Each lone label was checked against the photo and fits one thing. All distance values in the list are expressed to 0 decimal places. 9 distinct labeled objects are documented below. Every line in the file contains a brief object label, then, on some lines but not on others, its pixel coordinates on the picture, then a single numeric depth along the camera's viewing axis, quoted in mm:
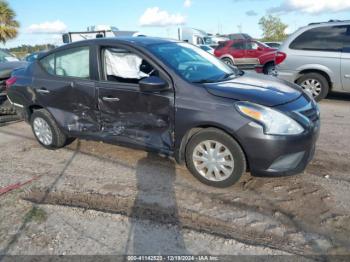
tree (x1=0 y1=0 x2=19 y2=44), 23406
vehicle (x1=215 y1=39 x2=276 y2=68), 16984
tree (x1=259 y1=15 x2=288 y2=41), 53375
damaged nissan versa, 3324
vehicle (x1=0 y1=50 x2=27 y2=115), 6863
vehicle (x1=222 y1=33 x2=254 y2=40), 25456
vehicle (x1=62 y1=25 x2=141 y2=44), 19164
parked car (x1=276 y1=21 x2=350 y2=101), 7082
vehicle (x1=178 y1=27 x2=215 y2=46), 28312
